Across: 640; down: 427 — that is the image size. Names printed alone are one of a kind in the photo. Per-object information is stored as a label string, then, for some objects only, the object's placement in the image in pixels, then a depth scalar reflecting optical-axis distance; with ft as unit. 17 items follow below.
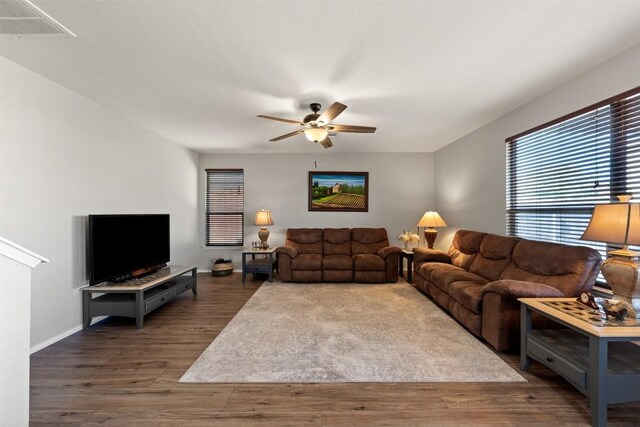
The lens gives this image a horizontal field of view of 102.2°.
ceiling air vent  5.29
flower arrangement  16.33
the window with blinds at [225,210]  18.57
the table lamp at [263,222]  16.78
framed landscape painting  18.43
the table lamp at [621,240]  5.05
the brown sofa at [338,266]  15.23
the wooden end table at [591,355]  4.91
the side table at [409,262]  15.62
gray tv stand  9.36
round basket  17.21
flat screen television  9.21
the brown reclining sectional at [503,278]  7.34
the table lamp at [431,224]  15.03
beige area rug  6.60
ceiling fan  9.33
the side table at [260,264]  15.84
